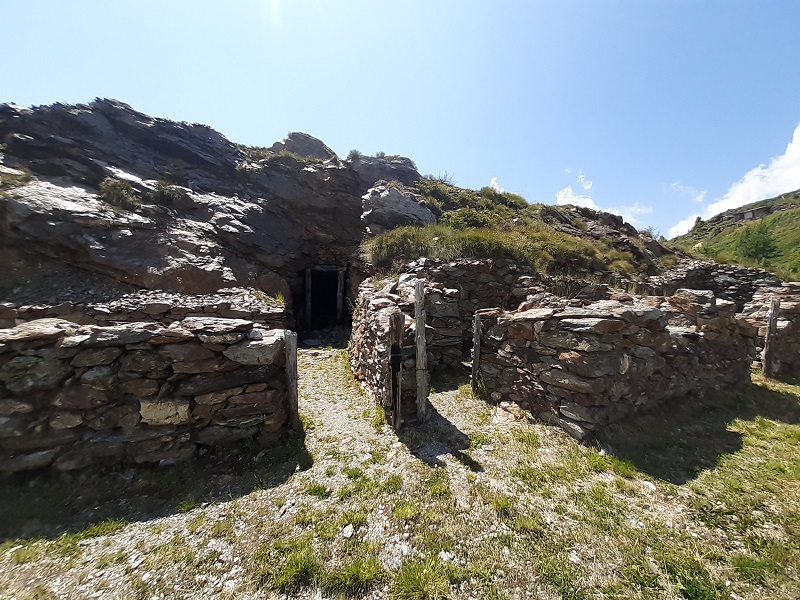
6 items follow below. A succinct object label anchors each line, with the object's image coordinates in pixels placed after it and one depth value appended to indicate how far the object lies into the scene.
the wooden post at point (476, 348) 7.73
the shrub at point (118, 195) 13.30
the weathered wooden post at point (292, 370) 5.32
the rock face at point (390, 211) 16.97
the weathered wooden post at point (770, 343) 9.27
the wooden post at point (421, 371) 6.16
